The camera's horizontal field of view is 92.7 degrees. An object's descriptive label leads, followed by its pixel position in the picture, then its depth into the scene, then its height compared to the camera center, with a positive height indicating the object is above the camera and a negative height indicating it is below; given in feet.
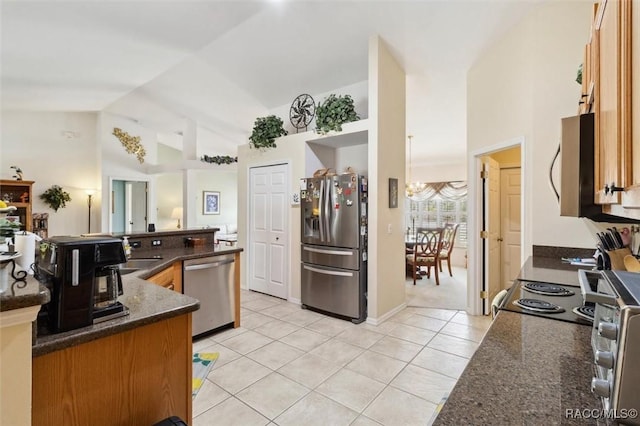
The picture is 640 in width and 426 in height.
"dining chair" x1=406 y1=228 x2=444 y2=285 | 17.90 -2.58
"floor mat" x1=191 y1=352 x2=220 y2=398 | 7.44 -4.17
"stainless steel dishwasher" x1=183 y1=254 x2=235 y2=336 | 9.45 -2.48
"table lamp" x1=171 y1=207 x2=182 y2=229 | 28.19 -0.13
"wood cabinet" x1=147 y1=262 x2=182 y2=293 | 7.70 -1.77
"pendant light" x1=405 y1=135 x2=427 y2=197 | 22.95 +2.01
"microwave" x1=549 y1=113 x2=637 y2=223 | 4.81 +0.78
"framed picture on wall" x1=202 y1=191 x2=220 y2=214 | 31.22 +1.05
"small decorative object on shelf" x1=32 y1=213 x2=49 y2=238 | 18.95 -0.73
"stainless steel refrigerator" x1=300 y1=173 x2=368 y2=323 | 11.38 -1.30
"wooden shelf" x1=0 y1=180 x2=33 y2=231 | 17.40 +0.94
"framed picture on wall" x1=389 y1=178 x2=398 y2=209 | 12.12 +0.76
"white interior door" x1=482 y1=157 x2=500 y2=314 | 12.18 -0.75
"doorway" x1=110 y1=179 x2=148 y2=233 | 23.77 +0.58
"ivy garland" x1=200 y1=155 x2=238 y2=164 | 22.09 +3.84
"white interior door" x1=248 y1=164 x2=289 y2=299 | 14.30 -0.86
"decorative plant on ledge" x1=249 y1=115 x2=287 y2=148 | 14.47 +3.85
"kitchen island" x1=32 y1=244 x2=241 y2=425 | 3.34 -1.93
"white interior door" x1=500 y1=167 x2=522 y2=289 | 14.26 -0.53
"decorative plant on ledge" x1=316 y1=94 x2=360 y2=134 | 11.98 +3.87
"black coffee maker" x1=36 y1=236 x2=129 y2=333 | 3.51 -0.81
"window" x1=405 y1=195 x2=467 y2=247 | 24.21 -0.09
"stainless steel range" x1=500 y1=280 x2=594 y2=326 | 4.19 -1.42
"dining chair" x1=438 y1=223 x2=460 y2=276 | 19.77 -1.98
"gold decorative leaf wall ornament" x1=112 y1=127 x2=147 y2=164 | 22.90 +5.36
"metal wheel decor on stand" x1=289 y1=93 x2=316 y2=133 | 15.37 +5.17
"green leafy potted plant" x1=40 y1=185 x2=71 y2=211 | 20.08 +1.00
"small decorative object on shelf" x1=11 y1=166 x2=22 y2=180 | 18.02 +2.34
